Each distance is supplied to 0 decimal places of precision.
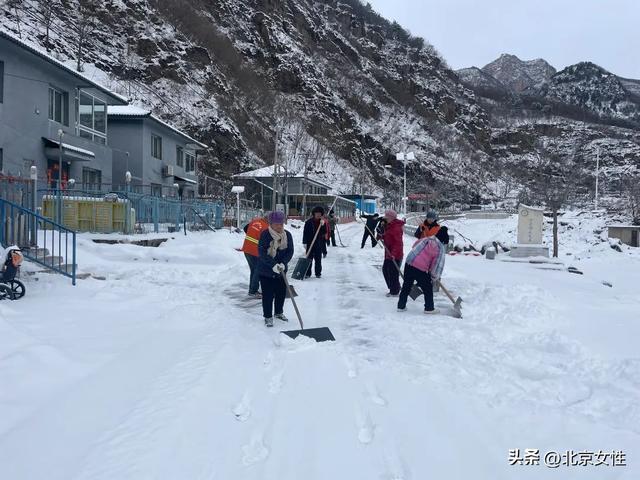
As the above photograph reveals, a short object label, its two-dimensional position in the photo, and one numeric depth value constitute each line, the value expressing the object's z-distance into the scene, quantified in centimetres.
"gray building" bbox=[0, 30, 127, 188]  1845
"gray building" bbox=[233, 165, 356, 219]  5538
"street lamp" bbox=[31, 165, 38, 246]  932
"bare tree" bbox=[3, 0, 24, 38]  4998
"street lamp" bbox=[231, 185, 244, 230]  2410
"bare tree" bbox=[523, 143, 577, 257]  2198
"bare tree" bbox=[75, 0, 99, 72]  5353
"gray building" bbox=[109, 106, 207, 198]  2862
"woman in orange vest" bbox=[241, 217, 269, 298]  924
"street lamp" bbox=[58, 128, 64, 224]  1424
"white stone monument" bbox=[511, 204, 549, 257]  1767
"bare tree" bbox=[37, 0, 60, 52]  5205
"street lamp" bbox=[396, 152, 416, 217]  4408
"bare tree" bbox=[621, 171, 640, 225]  3019
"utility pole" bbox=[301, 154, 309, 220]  5507
